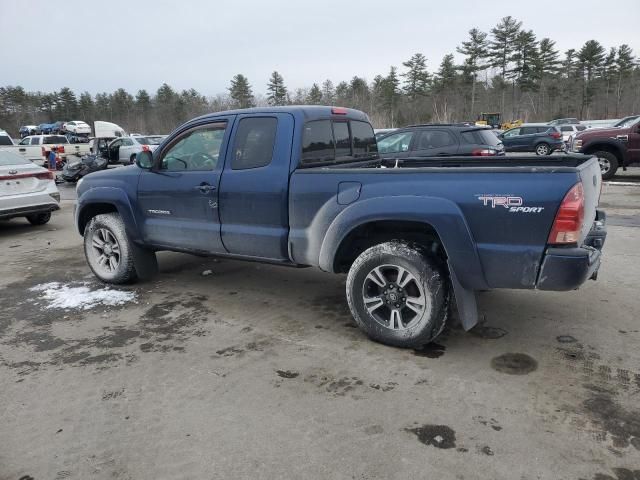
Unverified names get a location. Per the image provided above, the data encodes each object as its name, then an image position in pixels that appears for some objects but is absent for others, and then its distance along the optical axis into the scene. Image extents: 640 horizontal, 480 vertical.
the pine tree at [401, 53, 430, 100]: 67.81
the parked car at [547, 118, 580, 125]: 37.52
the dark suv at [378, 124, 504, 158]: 10.33
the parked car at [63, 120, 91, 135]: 52.19
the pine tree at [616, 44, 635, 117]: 63.41
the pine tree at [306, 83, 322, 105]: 68.72
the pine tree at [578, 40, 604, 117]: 63.66
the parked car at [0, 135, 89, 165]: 25.28
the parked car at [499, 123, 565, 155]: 23.22
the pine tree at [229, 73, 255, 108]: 71.62
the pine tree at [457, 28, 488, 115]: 64.44
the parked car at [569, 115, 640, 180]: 12.83
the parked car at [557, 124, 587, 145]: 29.08
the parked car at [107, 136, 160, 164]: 22.09
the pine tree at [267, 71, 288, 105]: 75.06
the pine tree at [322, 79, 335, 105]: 75.06
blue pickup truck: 3.14
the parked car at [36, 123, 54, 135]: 55.09
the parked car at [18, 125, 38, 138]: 53.99
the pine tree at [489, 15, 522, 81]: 63.41
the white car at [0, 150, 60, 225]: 8.26
